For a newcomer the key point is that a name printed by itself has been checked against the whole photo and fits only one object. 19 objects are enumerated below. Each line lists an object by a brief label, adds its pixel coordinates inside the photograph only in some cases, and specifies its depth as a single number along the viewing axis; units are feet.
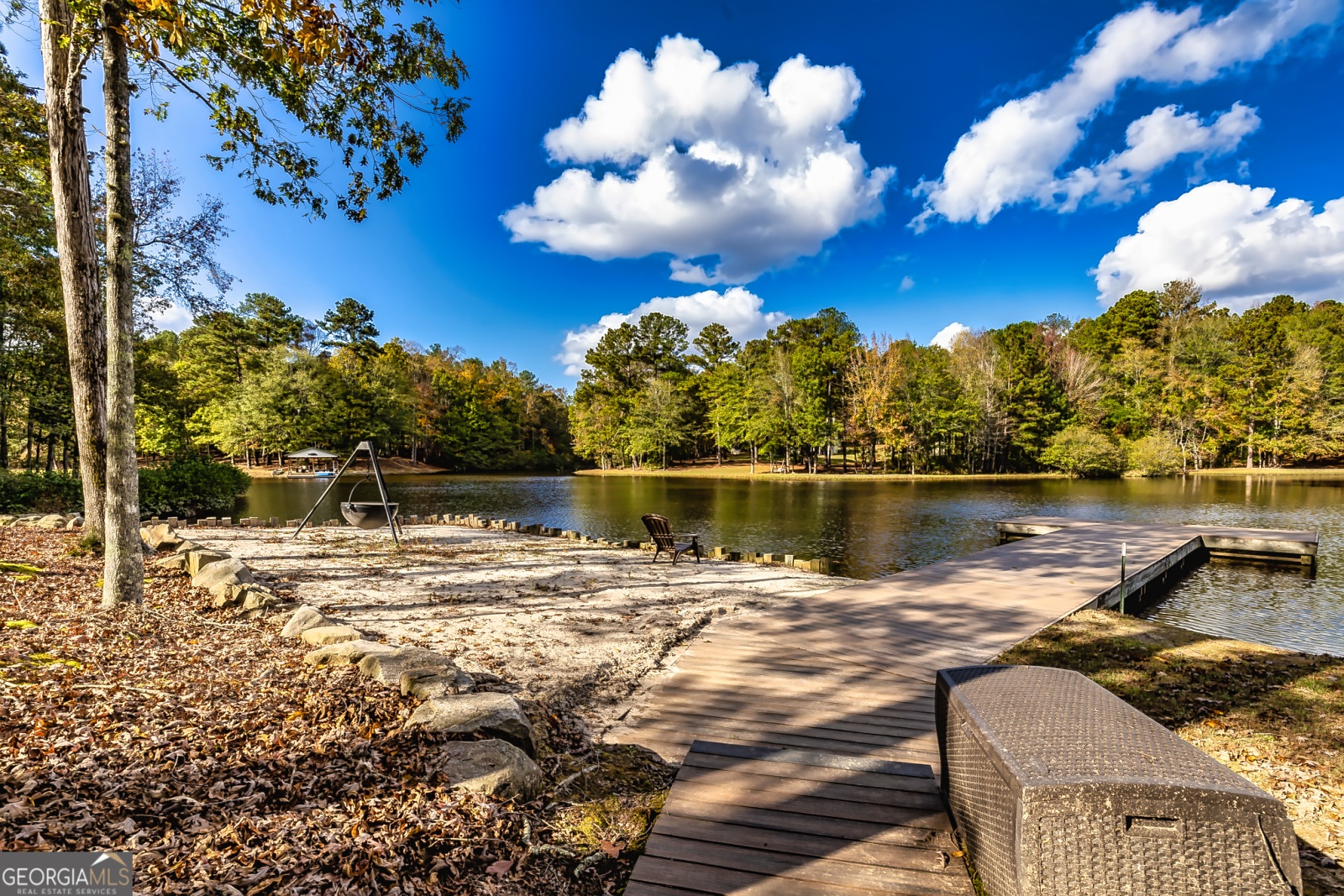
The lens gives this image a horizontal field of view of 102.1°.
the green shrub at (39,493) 36.01
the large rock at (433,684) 9.75
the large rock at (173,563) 19.24
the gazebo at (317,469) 116.06
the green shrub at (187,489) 48.19
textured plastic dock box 4.25
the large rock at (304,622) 13.23
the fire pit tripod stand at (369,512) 30.66
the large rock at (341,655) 11.08
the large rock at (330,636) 12.25
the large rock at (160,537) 24.52
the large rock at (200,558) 18.23
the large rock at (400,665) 10.32
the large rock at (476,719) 8.84
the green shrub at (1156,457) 114.83
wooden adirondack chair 29.73
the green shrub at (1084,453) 115.55
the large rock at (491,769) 7.79
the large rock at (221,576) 16.24
